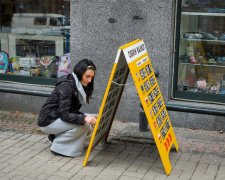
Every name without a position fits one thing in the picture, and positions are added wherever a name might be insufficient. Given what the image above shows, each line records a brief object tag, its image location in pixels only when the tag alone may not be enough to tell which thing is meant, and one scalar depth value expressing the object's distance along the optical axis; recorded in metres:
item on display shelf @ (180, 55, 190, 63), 7.30
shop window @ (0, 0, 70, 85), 8.06
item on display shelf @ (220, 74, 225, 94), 7.20
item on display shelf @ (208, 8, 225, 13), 6.95
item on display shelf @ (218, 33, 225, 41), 7.07
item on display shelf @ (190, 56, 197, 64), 7.34
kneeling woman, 5.67
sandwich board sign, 5.26
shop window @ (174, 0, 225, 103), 7.05
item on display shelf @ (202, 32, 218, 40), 7.14
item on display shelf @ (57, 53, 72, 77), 8.02
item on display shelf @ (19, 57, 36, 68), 8.43
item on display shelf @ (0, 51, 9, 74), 8.54
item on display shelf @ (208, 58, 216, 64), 7.24
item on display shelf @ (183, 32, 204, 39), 7.21
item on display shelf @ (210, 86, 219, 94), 7.22
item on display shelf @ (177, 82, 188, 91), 7.33
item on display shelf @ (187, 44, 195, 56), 7.30
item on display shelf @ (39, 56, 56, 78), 8.26
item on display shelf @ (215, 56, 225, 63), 7.17
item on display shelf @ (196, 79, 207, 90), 7.31
